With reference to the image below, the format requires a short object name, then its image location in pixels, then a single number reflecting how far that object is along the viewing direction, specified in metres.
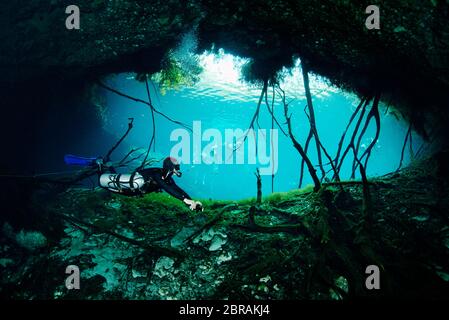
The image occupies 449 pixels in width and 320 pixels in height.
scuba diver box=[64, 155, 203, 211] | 4.49
